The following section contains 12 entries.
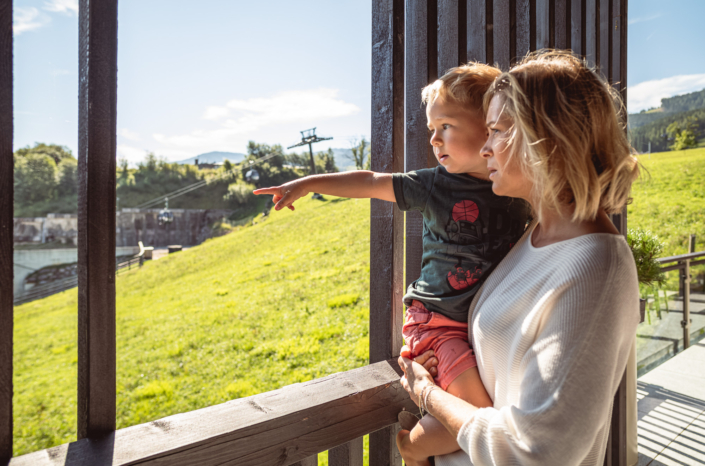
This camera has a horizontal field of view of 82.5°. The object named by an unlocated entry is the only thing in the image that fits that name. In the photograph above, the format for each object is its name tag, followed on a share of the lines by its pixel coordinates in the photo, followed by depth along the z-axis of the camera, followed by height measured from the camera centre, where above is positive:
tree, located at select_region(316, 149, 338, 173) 29.85 +5.23
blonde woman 0.53 -0.09
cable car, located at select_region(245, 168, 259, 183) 27.36 +3.74
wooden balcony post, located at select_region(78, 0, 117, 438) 0.68 +0.03
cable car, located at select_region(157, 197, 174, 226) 26.14 +0.80
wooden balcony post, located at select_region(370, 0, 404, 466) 1.12 +0.18
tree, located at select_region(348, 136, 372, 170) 19.00 +3.88
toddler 0.85 +0.05
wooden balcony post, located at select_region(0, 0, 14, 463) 0.60 +0.01
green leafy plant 2.12 -0.12
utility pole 17.10 +4.45
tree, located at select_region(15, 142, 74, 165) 23.83 +4.66
